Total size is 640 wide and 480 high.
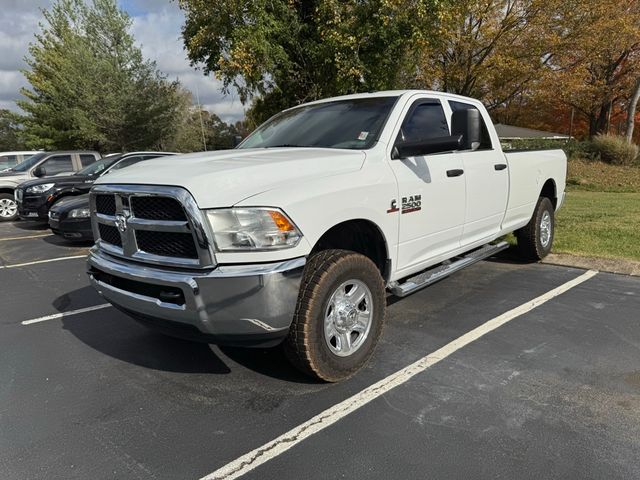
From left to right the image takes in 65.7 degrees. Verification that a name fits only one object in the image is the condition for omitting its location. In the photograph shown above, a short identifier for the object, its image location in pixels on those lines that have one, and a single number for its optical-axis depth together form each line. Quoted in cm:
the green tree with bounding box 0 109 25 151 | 5447
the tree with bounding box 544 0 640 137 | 1694
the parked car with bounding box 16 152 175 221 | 1072
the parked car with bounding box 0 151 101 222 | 1309
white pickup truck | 277
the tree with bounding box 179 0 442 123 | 1233
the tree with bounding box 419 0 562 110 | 1673
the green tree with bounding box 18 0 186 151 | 2394
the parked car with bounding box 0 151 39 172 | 1563
